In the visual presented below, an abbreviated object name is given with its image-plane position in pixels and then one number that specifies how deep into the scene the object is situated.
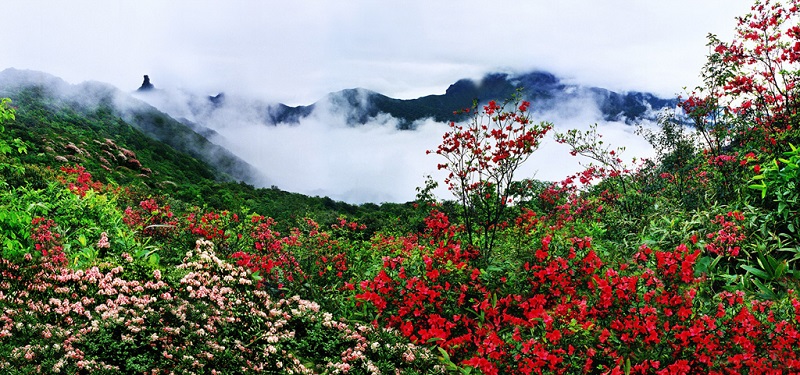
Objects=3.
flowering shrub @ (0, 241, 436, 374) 3.64
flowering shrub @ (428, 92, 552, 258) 7.10
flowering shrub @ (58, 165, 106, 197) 11.55
